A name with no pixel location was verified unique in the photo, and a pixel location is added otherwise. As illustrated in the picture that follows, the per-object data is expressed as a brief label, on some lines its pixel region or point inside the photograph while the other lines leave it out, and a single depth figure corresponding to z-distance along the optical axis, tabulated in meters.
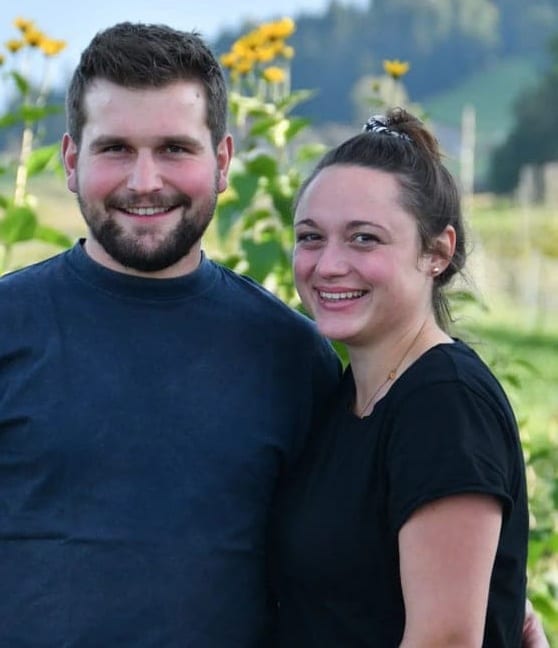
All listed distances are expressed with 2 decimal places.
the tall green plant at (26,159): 7.37
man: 4.24
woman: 3.90
